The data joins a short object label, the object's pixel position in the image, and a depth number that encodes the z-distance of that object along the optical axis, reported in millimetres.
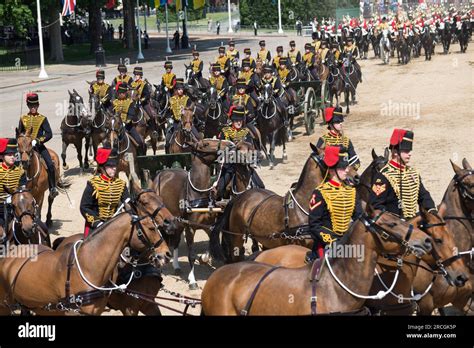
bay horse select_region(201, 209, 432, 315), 7938
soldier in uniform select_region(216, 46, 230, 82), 32000
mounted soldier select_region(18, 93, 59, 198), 17109
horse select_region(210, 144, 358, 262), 11780
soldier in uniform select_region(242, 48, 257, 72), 29320
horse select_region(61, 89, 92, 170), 22500
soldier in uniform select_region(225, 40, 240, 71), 32919
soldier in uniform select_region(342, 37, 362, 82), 34562
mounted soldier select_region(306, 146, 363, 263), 9523
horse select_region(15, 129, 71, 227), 15945
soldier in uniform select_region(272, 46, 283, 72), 30100
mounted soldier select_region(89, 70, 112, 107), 24281
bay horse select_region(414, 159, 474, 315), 9961
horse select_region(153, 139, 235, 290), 14102
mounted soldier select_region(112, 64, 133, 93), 25406
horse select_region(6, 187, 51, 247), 11422
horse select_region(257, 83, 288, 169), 23797
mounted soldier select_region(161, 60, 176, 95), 26047
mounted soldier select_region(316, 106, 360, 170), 13014
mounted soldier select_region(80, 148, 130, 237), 10961
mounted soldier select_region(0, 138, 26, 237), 12586
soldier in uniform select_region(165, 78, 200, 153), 20500
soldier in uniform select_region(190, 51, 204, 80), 30469
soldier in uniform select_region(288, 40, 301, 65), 33503
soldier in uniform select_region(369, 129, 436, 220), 10281
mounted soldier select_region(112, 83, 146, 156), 21109
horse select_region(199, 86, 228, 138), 23408
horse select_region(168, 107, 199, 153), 18188
